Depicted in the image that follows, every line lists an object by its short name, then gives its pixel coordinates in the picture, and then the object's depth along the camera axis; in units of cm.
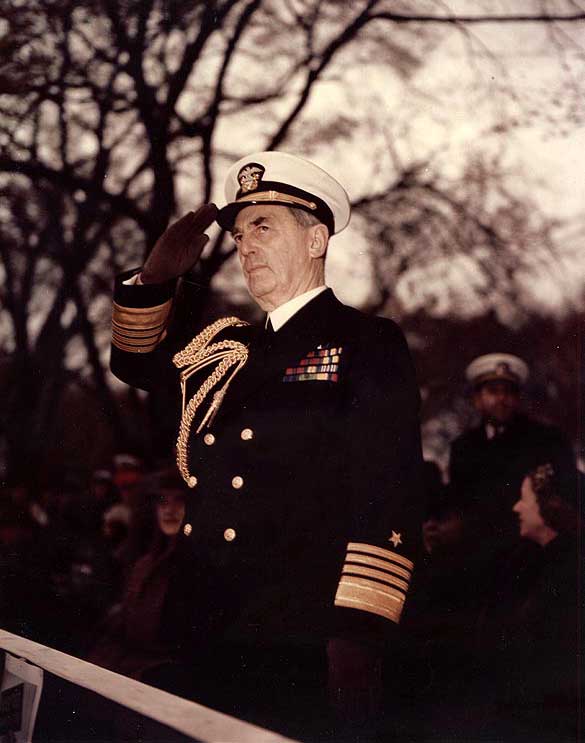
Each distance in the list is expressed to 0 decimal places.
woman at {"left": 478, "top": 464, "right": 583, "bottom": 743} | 131
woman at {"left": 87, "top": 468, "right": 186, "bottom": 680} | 192
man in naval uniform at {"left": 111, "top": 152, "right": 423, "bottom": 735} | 144
